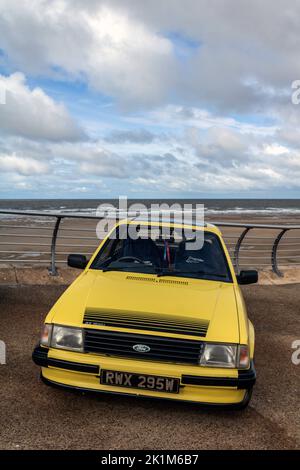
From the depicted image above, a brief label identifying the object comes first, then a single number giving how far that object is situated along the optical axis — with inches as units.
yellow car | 127.1
